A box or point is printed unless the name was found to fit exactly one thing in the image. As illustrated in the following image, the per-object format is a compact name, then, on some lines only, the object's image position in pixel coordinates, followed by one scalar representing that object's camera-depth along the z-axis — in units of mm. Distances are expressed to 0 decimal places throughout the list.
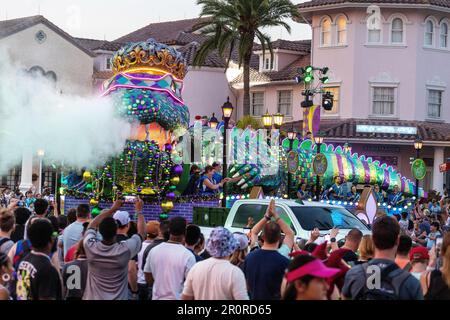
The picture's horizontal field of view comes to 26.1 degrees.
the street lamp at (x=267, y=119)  31844
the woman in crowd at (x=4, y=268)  7855
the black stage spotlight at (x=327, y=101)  37425
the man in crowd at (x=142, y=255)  9906
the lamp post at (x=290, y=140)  30348
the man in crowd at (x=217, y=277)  7754
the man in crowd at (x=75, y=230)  11281
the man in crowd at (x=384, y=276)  7102
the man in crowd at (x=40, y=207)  12172
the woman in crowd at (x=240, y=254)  9945
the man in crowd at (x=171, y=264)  9000
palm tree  45500
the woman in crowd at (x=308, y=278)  6258
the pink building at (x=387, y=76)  49250
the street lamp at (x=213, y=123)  31406
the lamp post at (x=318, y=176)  29812
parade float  19609
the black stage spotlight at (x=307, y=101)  33500
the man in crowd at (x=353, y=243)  10125
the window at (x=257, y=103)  57125
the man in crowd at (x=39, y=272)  7754
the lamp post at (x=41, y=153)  18047
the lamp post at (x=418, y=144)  36094
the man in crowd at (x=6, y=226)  9875
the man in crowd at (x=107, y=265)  8922
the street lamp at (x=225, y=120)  24422
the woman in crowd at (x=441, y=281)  7441
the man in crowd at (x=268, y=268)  8375
